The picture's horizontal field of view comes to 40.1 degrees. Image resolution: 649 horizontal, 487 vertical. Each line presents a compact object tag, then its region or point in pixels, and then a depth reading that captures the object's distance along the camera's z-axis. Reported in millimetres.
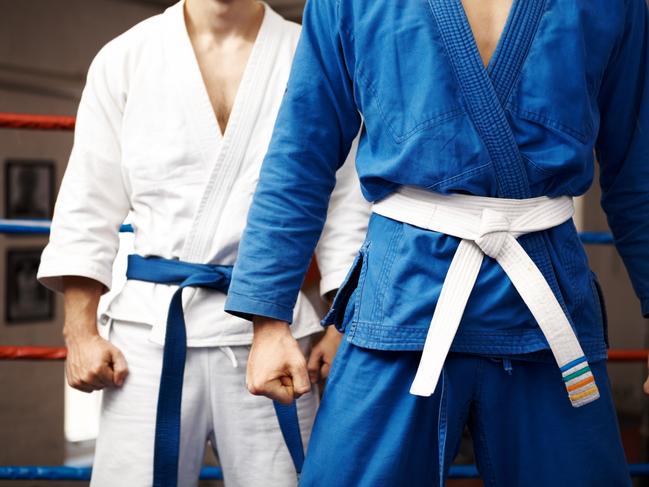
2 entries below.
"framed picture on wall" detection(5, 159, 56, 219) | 6328
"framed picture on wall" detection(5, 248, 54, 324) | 6473
